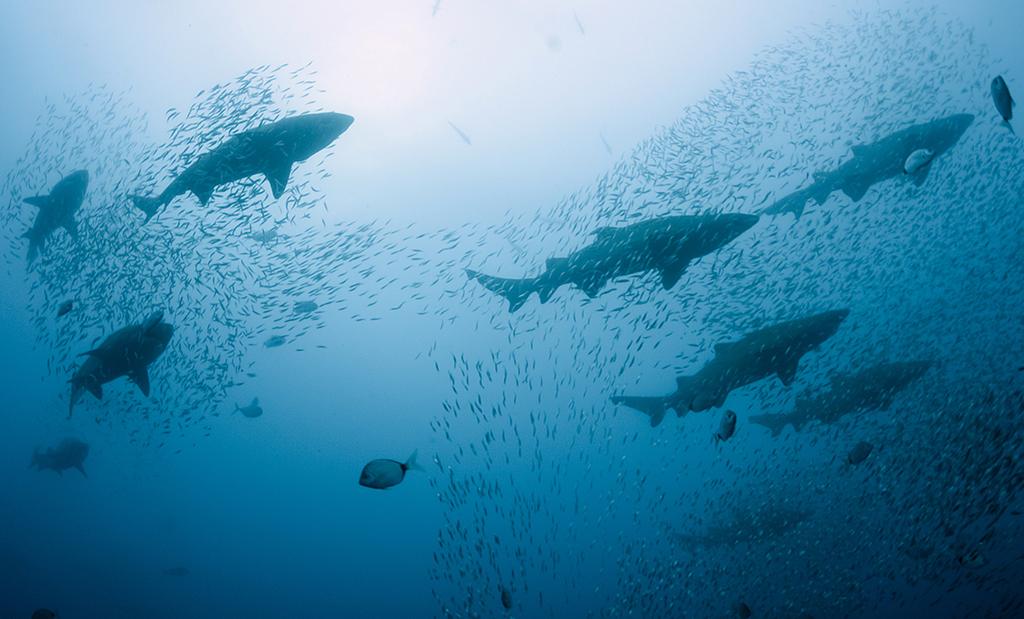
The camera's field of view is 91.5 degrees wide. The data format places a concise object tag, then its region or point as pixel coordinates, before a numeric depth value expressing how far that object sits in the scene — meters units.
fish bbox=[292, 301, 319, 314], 12.93
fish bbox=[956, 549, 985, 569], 7.58
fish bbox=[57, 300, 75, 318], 9.35
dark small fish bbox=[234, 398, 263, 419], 14.77
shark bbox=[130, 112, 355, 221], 6.38
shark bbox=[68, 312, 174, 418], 7.46
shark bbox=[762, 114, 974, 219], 8.67
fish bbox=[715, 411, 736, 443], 6.59
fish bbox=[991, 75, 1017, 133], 4.73
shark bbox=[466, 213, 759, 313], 7.63
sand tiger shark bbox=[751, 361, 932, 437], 9.87
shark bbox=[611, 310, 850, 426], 7.97
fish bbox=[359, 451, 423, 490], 5.88
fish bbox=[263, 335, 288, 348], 13.93
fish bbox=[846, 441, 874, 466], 8.11
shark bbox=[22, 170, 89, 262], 9.43
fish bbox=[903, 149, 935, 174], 5.87
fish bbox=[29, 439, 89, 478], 16.69
